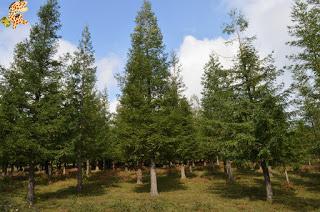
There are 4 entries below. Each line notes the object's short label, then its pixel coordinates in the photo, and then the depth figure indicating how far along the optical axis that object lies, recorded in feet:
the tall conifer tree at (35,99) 56.65
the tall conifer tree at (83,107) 76.50
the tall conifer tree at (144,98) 65.88
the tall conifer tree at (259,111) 54.10
